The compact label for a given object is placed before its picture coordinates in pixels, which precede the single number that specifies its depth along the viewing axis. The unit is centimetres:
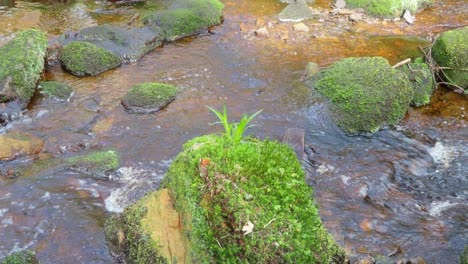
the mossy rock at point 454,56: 787
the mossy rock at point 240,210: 325
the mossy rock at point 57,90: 747
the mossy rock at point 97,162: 591
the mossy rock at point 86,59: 812
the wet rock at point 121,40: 873
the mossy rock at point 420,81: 752
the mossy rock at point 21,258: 430
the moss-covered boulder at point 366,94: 693
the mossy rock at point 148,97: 724
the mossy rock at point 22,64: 723
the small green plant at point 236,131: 370
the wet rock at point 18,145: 612
